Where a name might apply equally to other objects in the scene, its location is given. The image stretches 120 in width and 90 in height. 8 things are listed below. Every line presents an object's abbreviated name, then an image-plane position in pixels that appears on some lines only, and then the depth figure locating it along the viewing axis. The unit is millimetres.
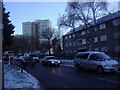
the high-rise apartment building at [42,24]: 74643
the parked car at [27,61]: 15123
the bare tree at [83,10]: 20684
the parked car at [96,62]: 8290
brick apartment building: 21979
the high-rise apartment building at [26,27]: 78349
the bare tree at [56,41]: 35550
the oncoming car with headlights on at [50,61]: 14896
